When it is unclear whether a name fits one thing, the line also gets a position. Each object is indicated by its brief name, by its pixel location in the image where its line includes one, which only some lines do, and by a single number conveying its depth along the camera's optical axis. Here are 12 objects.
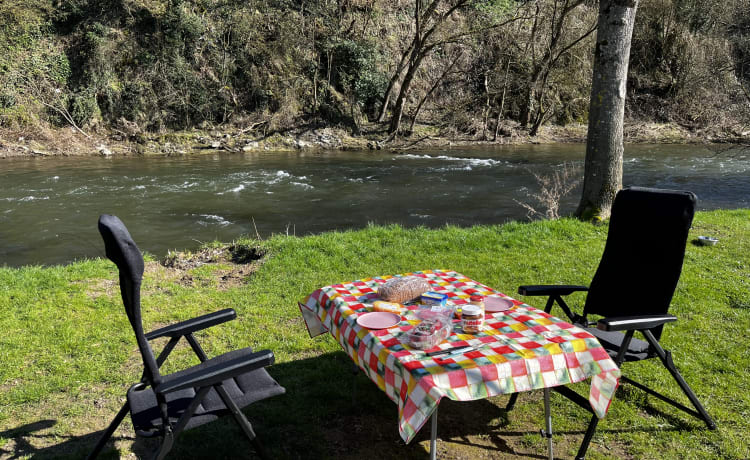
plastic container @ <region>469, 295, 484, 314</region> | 2.88
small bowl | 7.25
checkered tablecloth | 2.29
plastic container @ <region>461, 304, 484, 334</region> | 2.72
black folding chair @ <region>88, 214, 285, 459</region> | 2.52
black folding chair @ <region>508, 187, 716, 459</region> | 3.33
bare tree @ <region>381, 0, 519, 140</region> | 20.11
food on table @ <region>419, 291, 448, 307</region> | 3.10
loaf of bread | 3.18
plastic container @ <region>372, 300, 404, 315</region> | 3.04
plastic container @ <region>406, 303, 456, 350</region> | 2.55
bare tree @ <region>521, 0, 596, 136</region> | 22.94
